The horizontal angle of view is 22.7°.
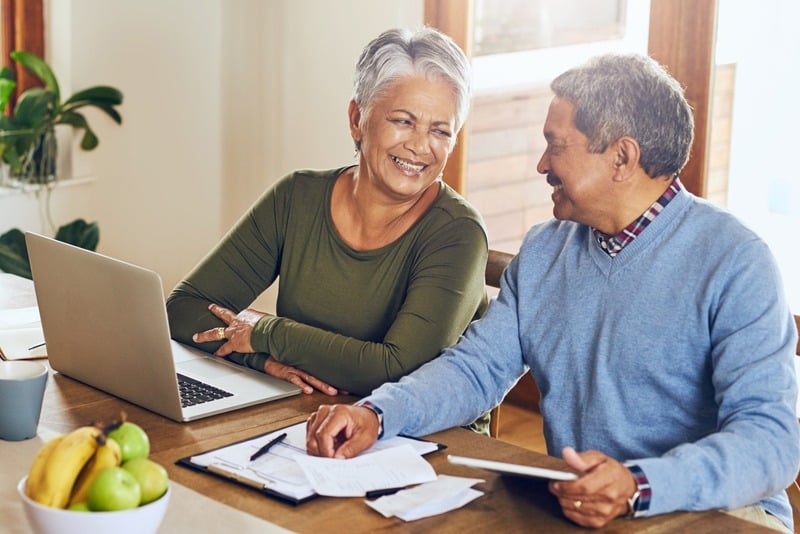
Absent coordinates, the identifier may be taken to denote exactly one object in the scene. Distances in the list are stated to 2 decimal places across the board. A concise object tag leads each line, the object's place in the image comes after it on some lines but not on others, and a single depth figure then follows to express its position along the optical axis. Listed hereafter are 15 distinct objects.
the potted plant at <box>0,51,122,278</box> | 5.76
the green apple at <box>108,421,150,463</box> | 2.38
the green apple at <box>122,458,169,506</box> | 2.35
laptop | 2.87
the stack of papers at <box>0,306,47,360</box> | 3.26
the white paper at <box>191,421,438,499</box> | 2.64
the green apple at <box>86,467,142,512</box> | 2.31
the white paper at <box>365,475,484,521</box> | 2.57
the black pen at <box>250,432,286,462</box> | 2.74
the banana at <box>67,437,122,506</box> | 2.34
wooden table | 2.55
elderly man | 2.76
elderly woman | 3.17
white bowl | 2.31
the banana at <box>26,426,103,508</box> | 2.33
